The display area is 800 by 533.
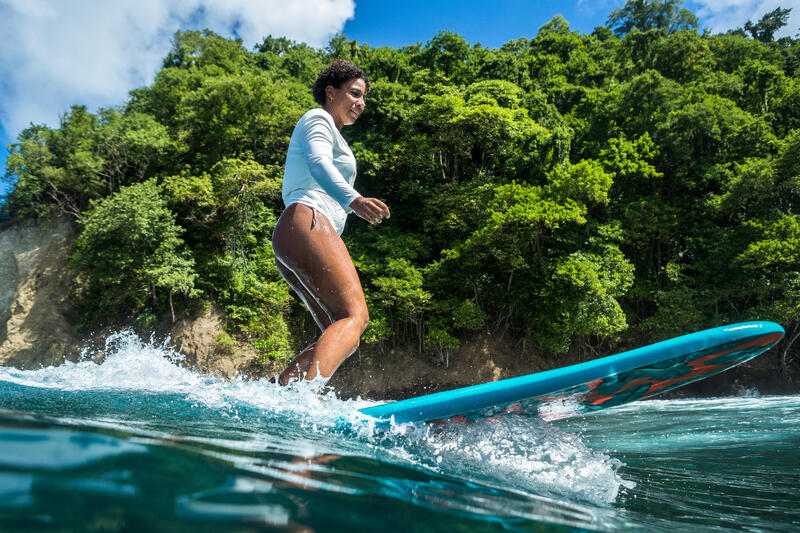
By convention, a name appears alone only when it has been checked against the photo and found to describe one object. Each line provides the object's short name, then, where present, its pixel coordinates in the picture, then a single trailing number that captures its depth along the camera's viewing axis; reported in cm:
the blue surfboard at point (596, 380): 142
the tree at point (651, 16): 2698
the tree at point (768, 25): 2555
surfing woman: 166
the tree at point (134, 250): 1139
